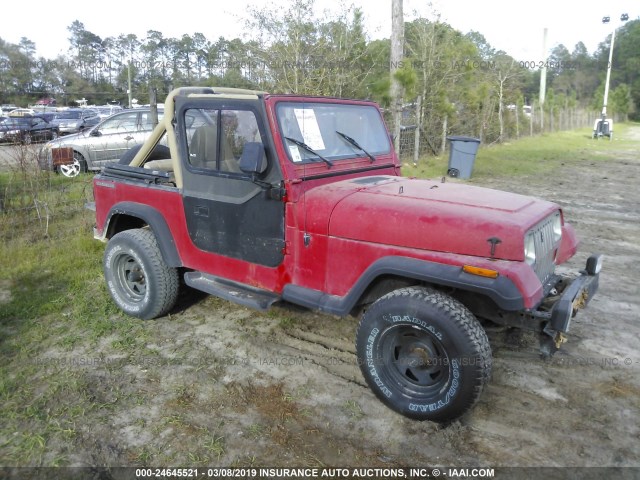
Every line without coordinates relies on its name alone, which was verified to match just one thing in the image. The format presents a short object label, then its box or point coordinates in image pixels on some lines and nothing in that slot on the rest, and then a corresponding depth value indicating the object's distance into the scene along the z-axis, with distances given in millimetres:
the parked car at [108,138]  11062
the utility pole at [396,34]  12773
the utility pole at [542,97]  27953
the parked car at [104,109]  23969
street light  28375
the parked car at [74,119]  19156
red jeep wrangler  2832
